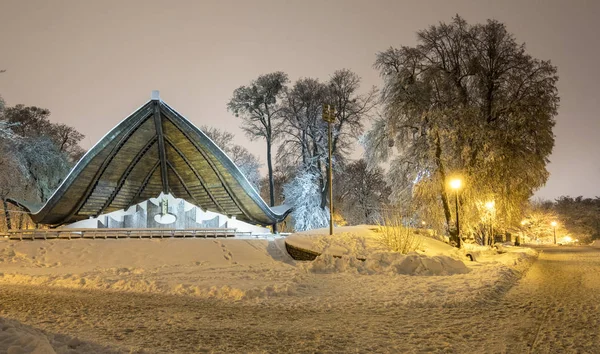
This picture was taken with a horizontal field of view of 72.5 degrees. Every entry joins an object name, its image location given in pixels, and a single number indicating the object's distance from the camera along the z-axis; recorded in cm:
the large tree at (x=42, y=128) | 3462
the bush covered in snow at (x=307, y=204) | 3117
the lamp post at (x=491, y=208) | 2038
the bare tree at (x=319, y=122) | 3152
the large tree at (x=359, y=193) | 3994
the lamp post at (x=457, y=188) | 1709
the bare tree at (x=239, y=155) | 4116
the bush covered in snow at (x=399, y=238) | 1418
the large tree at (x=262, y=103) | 3506
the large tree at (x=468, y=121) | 1908
